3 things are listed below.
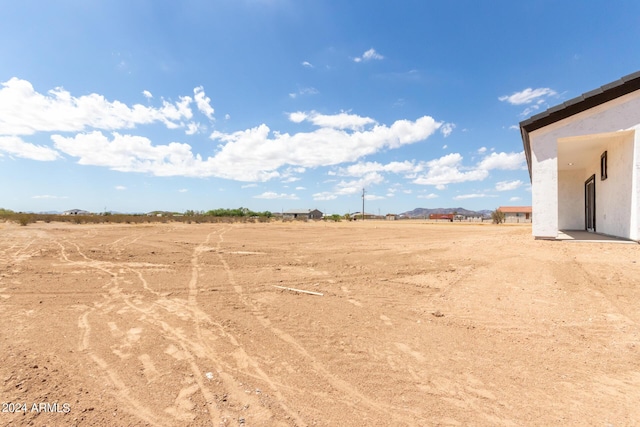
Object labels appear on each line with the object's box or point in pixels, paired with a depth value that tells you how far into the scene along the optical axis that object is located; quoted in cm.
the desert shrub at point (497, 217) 4589
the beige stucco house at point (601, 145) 869
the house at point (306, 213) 11350
